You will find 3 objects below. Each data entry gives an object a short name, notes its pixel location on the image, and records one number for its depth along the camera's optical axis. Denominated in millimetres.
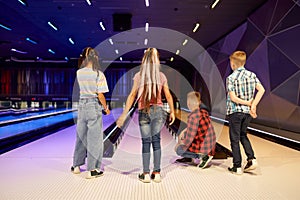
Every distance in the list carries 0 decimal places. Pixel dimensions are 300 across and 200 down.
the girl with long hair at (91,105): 2994
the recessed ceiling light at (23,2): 7690
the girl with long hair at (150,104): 2824
